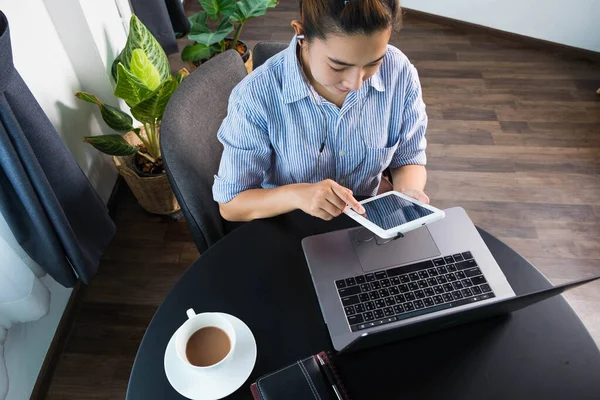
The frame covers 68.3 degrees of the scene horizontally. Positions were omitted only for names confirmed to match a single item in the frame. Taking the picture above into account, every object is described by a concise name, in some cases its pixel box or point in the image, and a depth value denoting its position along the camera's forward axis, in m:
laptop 0.83
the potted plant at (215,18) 1.95
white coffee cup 0.74
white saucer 0.75
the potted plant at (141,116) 1.48
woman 0.87
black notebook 0.72
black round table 0.77
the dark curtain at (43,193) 1.06
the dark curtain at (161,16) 1.93
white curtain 1.19
